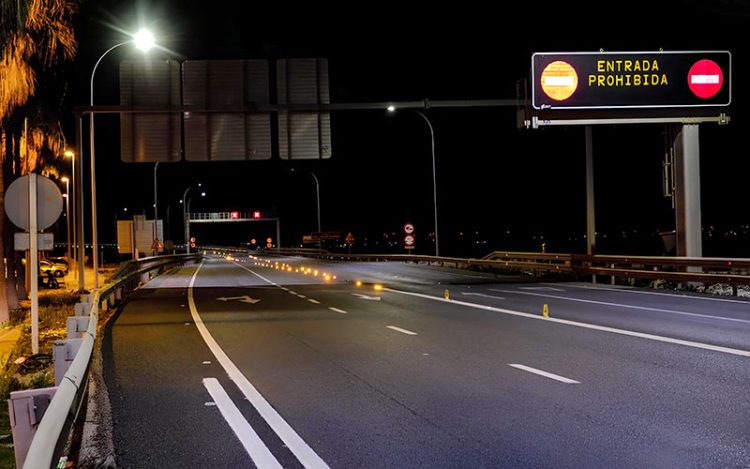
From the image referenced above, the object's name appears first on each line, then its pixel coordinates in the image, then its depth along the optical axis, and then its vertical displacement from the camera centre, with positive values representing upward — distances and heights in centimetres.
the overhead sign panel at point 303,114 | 2531 +404
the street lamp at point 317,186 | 8162 +532
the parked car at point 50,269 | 3888 -123
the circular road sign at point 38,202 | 1313 +70
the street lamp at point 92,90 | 2322 +530
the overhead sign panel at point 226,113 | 2520 +407
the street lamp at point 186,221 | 8661 +227
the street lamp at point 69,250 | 4529 -51
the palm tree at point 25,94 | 1478 +347
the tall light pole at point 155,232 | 5369 +69
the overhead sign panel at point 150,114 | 2486 +412
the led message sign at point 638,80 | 2864 +537
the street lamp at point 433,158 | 4739 +468
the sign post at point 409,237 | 5086 -4
